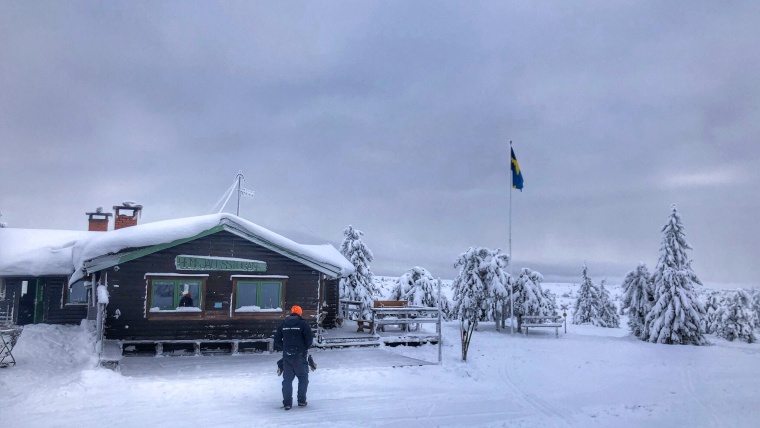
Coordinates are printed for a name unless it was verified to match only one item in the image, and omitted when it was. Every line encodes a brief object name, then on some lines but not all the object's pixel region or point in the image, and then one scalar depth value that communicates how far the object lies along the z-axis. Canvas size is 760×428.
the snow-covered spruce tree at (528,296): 31.09
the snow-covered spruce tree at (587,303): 50.31
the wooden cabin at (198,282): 17.08
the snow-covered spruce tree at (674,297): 28.88
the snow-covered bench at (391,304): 24.43
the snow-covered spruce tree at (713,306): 35.78
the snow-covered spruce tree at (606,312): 49.47
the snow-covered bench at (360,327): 22.78
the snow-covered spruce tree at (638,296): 31.59
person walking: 10.54
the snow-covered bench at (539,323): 29.13
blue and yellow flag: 31.11
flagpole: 30.31
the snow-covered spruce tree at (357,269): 33.25
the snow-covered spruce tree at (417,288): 34.50
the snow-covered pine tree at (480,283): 32.81
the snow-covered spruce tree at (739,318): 33.28
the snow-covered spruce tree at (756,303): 34.19
